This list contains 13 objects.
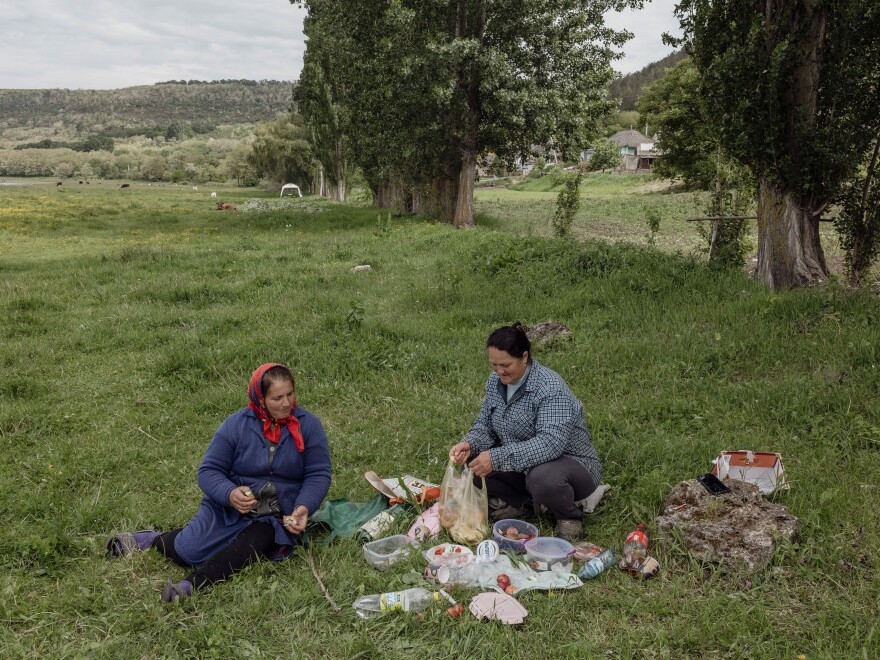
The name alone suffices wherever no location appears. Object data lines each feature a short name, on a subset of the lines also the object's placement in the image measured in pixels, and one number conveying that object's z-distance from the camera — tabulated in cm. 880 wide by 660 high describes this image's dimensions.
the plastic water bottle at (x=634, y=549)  397
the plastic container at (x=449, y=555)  402
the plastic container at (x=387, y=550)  406
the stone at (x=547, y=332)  836
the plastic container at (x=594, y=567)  390
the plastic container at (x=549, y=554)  398
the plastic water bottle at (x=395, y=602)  360
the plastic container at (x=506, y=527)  421
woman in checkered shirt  439
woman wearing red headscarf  410
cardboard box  461
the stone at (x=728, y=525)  386
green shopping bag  452
